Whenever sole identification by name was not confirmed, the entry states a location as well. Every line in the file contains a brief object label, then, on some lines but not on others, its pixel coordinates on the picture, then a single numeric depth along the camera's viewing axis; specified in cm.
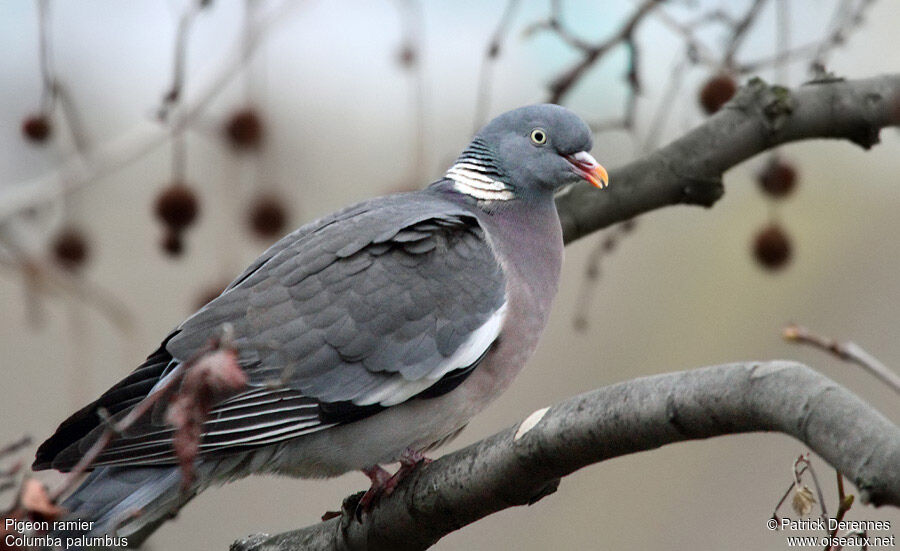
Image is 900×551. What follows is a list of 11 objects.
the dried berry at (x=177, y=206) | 742
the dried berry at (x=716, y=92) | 779
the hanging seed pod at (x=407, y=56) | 714
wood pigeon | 583
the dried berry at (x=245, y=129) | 765
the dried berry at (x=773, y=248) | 789
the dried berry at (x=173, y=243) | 761
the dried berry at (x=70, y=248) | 780
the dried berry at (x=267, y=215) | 823
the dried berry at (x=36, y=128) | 707
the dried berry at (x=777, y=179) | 763
